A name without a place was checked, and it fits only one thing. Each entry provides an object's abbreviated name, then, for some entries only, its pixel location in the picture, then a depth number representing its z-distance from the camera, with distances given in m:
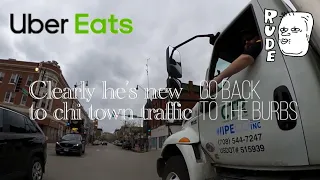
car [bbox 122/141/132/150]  40.52
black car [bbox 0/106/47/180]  3.81
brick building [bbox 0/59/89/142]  32.90
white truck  1.43
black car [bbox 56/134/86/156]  12.97
